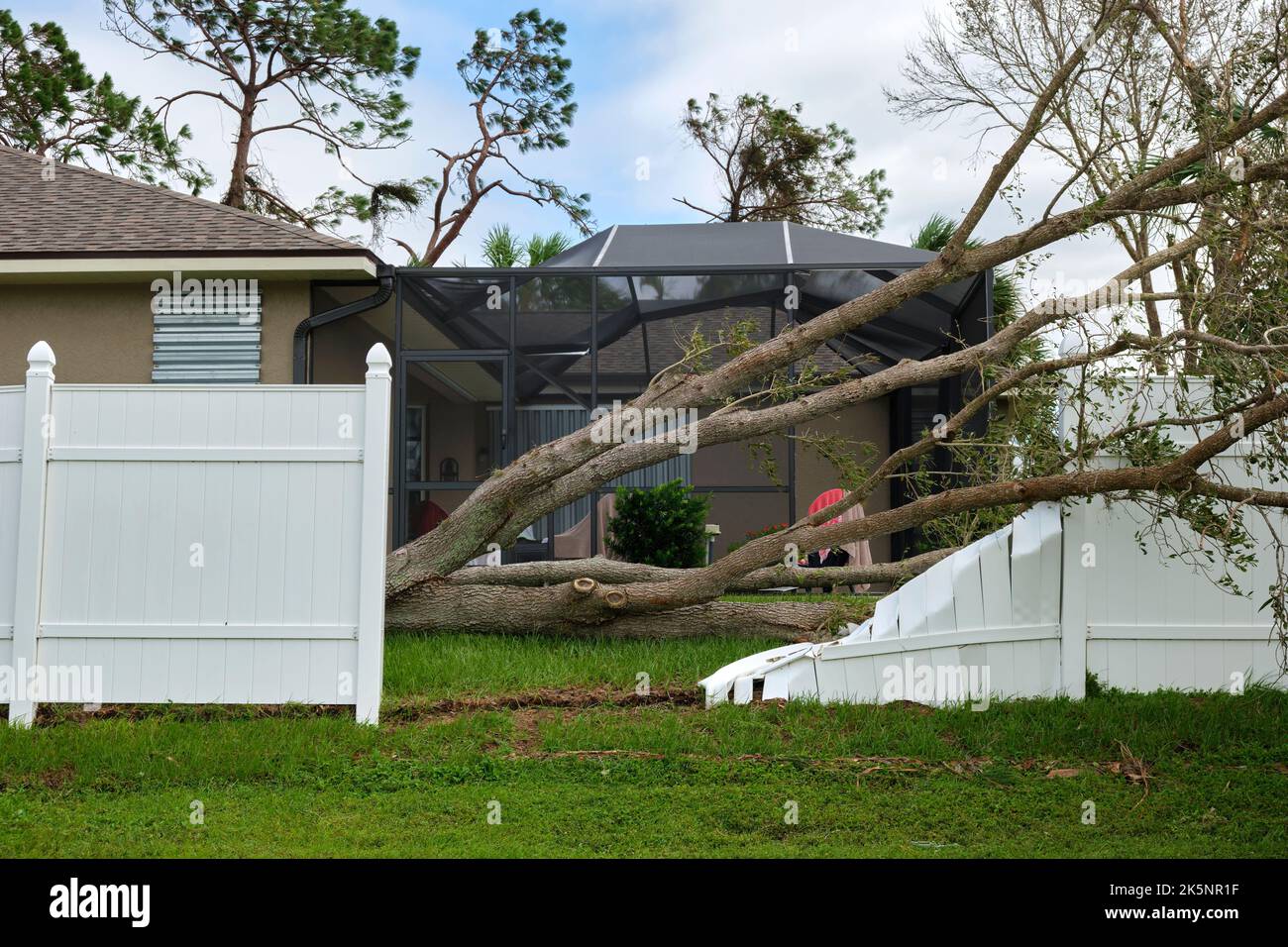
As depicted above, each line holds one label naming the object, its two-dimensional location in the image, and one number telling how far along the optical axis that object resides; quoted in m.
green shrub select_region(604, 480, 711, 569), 10.73
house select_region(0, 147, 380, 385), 11.86
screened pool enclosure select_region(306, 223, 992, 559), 12.30
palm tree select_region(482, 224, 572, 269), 16.33
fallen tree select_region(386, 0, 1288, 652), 6.12
